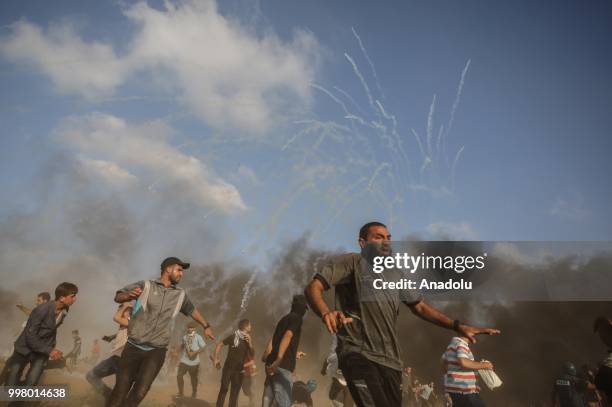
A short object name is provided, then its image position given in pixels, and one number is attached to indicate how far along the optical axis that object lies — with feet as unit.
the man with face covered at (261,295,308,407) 21.65
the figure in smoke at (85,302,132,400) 21.91
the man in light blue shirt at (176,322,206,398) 37.32
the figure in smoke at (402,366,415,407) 54.53
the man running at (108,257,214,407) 17.98
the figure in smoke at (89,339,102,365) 80.18
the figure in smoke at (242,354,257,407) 31.42
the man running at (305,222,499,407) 11.22
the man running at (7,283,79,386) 21.54
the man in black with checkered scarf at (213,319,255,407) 29.27
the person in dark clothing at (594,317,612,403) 15.51
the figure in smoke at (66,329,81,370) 54.35
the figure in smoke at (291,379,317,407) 35.86
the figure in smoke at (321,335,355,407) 33.09
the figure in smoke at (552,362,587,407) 29.48
